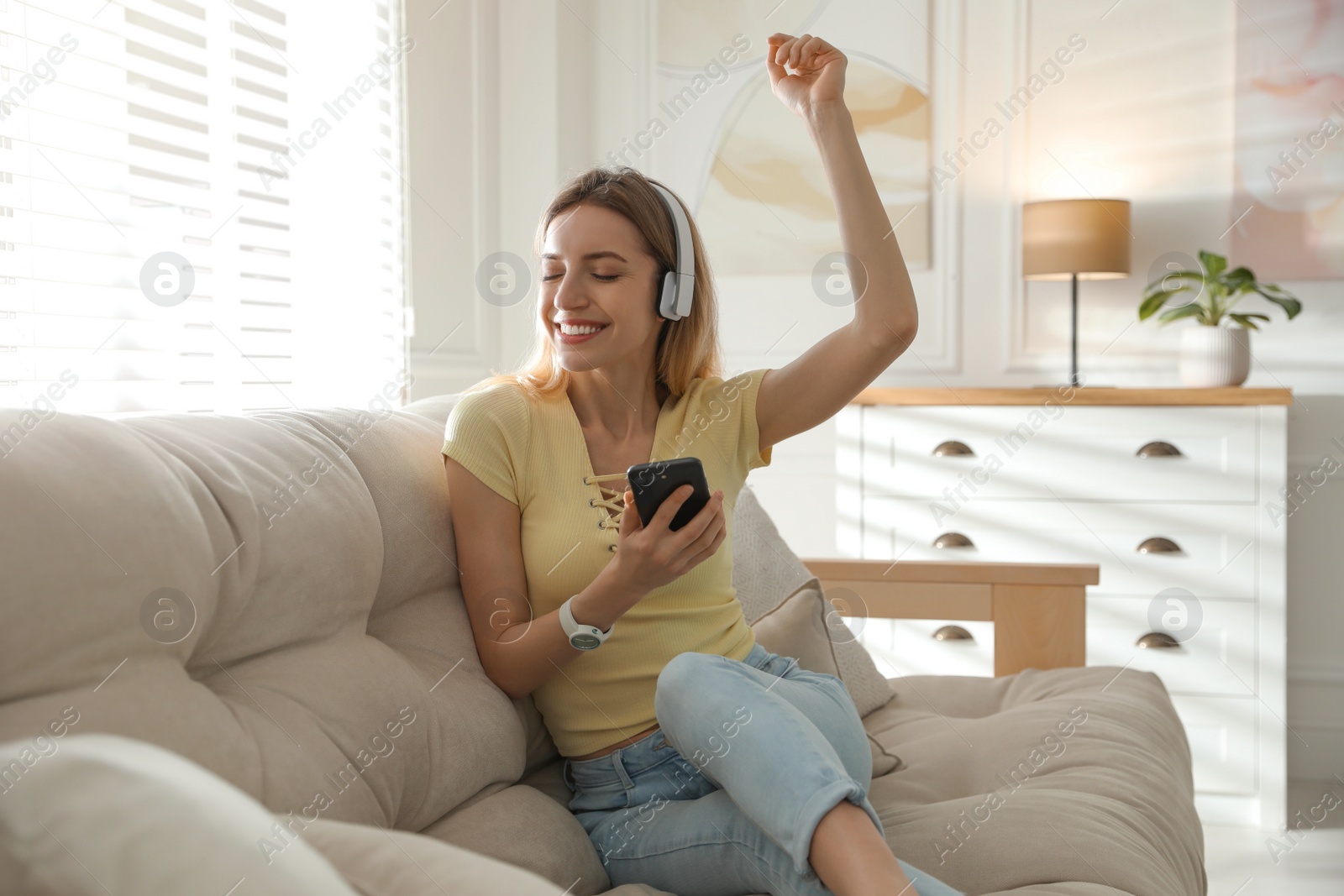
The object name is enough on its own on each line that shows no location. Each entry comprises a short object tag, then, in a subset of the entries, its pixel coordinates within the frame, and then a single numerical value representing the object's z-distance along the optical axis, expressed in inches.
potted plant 103.8
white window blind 63.1
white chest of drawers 95.7
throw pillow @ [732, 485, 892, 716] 62.5
